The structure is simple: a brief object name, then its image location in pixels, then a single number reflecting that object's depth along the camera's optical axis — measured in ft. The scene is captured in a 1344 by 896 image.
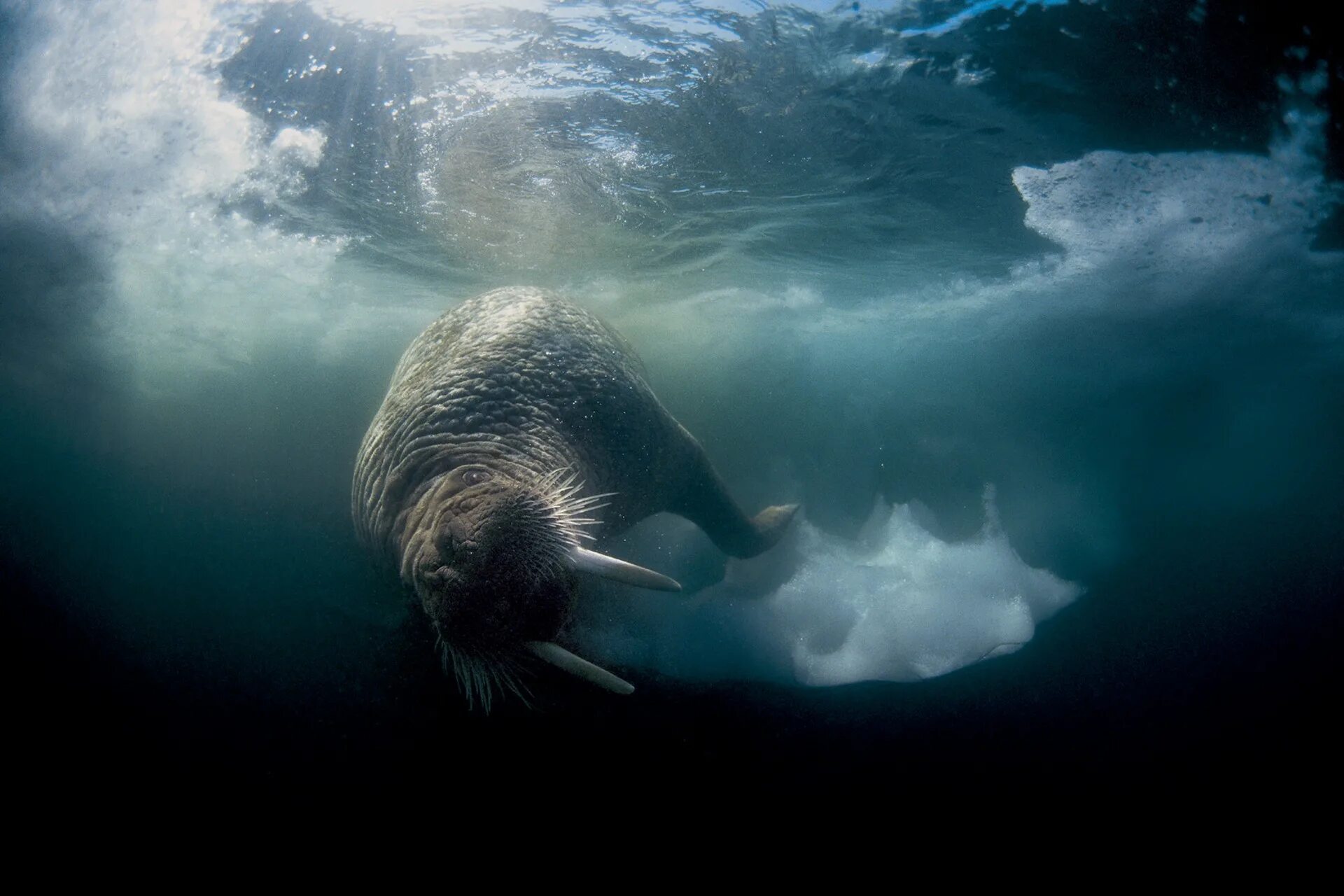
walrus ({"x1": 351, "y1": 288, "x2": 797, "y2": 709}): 8.47
